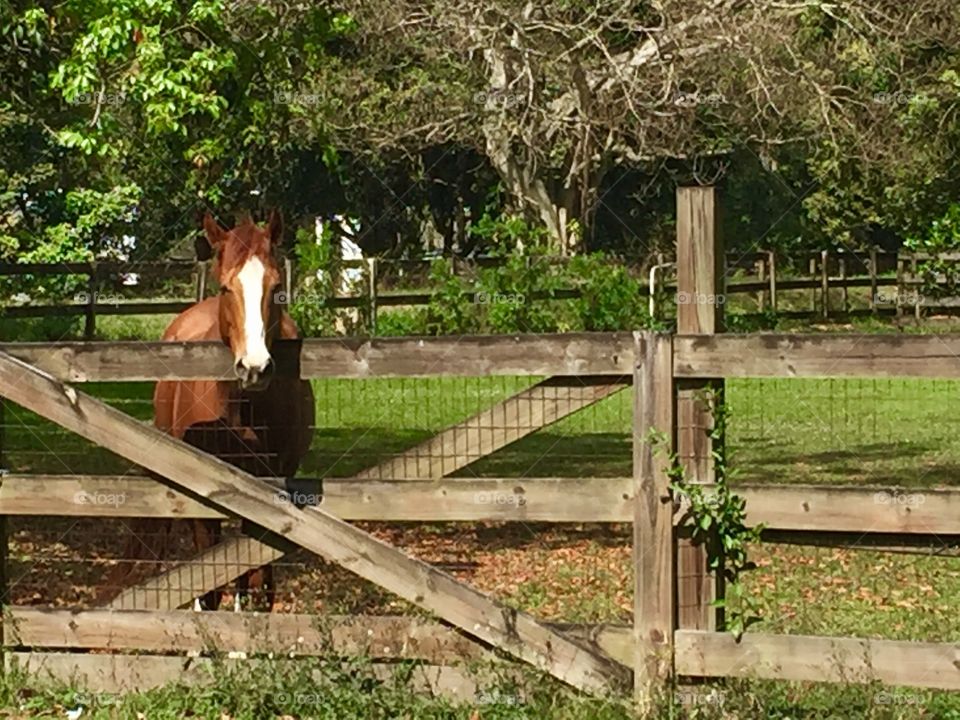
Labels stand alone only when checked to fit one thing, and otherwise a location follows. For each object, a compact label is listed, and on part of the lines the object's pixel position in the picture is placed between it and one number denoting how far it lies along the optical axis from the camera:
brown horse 8.27
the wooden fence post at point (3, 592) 8.43
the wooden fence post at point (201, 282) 30.25
